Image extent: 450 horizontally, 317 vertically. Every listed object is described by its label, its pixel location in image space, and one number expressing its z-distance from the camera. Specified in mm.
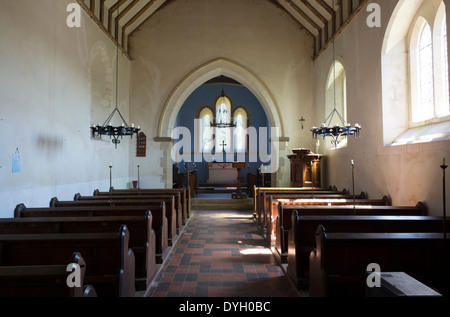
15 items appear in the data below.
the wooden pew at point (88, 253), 2449
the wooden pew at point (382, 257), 2488
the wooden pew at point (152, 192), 6739
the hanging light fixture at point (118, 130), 6066
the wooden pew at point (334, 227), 3297
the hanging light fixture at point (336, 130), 5723
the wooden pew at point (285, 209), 4207
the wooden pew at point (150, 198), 5824
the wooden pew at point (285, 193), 6090
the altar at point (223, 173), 13766
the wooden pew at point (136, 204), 4969
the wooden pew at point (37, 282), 1652
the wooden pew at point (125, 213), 4086
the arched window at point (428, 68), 4887
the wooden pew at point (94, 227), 3266
